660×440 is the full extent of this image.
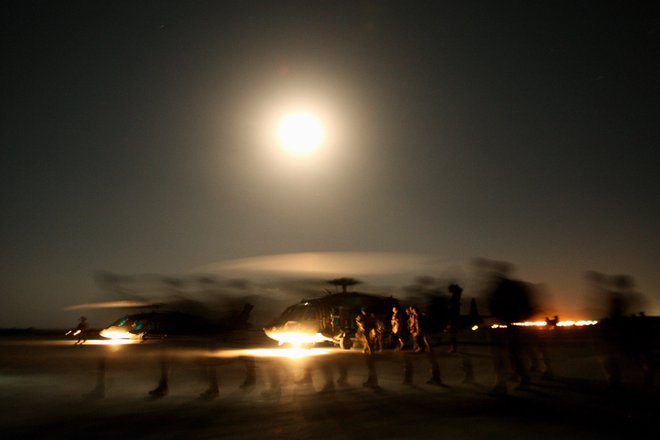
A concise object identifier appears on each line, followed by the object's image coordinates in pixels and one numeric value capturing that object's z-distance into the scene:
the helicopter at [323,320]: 19.28
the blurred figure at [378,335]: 15.57
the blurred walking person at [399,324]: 14.95
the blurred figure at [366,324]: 12.88
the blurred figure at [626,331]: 8.92
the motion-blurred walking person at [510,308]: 9.21
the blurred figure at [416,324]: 13.36
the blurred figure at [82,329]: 22.31
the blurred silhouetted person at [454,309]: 16.16
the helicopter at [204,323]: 9.16
